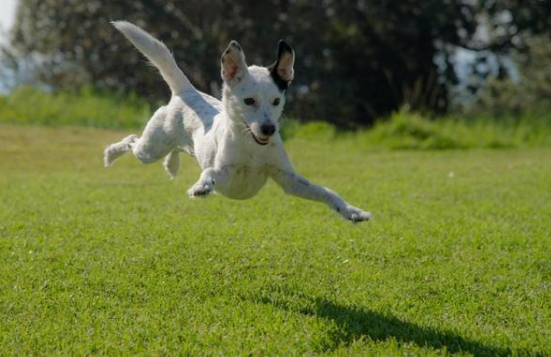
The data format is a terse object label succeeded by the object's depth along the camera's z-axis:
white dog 5.16
